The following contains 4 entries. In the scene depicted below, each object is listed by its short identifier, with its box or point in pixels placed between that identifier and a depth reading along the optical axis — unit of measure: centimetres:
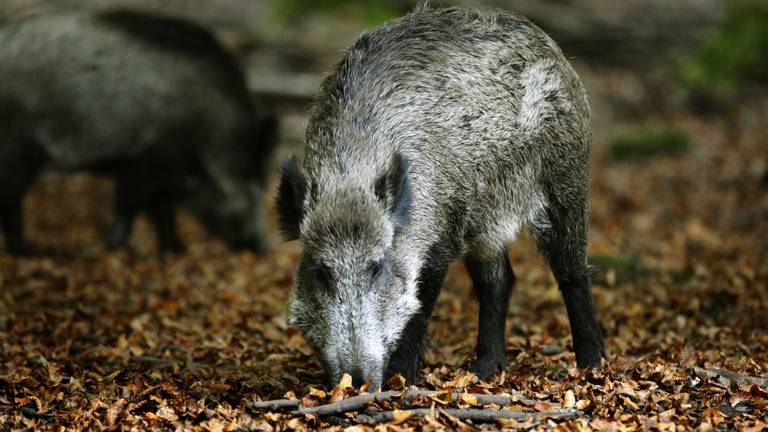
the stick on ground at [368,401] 945
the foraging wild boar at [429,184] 1004
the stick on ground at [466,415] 941
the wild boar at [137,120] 2119
